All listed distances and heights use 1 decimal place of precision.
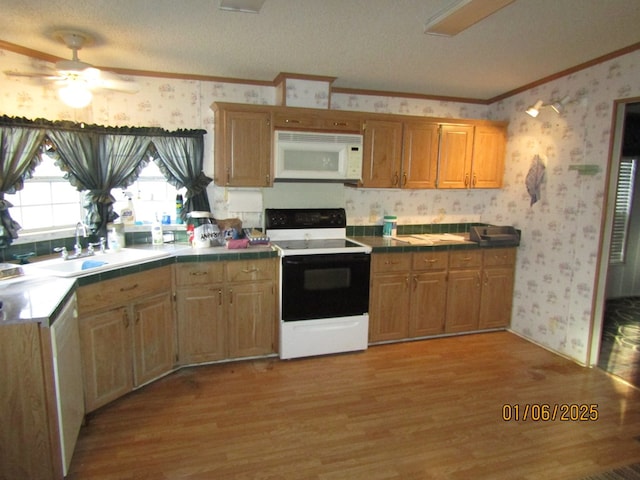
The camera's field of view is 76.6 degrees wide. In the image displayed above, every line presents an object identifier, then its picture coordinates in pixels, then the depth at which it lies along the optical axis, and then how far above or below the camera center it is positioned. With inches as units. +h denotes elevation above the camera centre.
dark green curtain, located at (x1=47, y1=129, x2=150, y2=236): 120.2 +7.9
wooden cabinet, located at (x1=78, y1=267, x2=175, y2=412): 96.8 -37.5
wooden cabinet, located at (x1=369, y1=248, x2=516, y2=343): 143.5 -35.4
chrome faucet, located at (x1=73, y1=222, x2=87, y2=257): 114.3 -13.6
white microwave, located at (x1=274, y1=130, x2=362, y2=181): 134.6 +12.8
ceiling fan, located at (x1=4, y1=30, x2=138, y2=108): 95.2 +26.7
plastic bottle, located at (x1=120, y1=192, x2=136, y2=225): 129.3 -7.6
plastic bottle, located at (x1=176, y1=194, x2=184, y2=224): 138.7 -5.3
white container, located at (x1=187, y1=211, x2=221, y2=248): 130.3 -12.8
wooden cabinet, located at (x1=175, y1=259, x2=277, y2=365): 122.5 -36.5
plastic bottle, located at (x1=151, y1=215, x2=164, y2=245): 133.3 -14.1
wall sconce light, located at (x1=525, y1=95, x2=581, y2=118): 135.3 +32.0
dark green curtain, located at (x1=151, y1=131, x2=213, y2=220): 136.6 +9.1
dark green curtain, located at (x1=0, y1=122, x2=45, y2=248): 103.5 +6.8
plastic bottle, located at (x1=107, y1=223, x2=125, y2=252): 123.0 -14.5
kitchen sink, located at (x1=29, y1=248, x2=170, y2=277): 97.9 -19.6
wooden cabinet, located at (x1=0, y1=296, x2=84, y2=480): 70.4 -38.2
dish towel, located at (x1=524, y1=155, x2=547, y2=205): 148.6 +8.0
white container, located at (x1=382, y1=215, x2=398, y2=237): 162.2 -12.2
